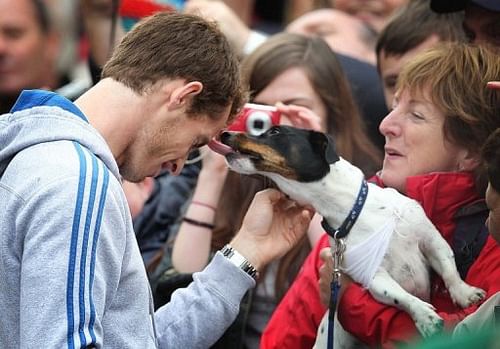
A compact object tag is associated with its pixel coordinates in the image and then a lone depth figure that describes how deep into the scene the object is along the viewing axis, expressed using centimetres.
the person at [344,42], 1036
